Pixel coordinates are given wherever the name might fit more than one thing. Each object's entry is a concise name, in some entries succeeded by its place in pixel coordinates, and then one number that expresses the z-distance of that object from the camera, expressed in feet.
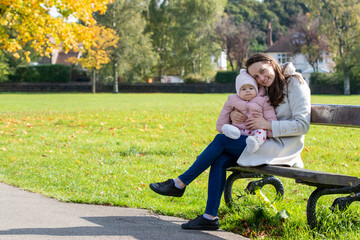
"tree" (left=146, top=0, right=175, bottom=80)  202.08
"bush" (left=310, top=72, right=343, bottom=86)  165.59
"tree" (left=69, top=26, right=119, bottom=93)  155.94
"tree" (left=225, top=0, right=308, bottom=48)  338.95
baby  13.96
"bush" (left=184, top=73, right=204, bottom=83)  181.06
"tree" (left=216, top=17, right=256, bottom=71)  213.46
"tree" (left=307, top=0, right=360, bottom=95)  158.30
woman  13.30
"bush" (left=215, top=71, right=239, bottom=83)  187.32
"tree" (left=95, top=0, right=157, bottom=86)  169.17
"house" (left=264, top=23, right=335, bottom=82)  264.72
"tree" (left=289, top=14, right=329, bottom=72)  211.16
